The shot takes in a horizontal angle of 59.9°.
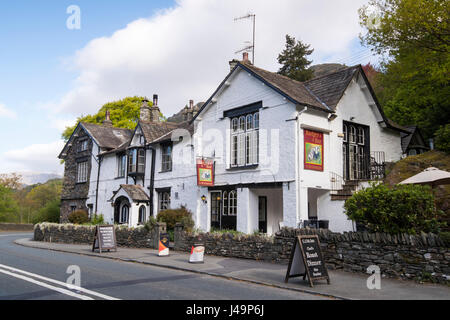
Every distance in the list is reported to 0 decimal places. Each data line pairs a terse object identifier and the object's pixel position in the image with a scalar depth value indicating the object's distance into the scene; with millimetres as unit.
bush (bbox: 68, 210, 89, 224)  28719
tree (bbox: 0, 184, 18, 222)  46531
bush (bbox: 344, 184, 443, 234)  10508
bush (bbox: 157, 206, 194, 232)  20891
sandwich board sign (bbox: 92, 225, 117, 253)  17072
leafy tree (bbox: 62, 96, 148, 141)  47969
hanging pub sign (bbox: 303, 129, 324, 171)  17562
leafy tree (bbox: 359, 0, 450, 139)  18391
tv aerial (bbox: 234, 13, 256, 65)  22275
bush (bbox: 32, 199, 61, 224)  38562
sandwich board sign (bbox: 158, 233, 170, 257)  15573
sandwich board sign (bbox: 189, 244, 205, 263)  13328
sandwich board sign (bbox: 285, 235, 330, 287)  9570
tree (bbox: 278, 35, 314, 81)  48234
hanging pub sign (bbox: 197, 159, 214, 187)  20438
